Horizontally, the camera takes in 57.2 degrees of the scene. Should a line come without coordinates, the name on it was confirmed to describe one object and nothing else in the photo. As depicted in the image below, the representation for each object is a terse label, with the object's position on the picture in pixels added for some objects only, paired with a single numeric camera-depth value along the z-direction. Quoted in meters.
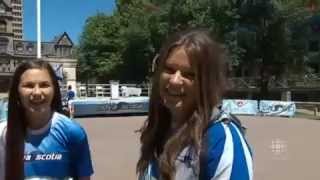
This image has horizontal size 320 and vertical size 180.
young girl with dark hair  1.48
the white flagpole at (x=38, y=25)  14.66
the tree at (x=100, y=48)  29.26
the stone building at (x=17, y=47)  31.08
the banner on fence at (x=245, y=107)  18.24
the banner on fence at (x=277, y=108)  17.78
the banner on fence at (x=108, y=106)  16.66
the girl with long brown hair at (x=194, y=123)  1.03
